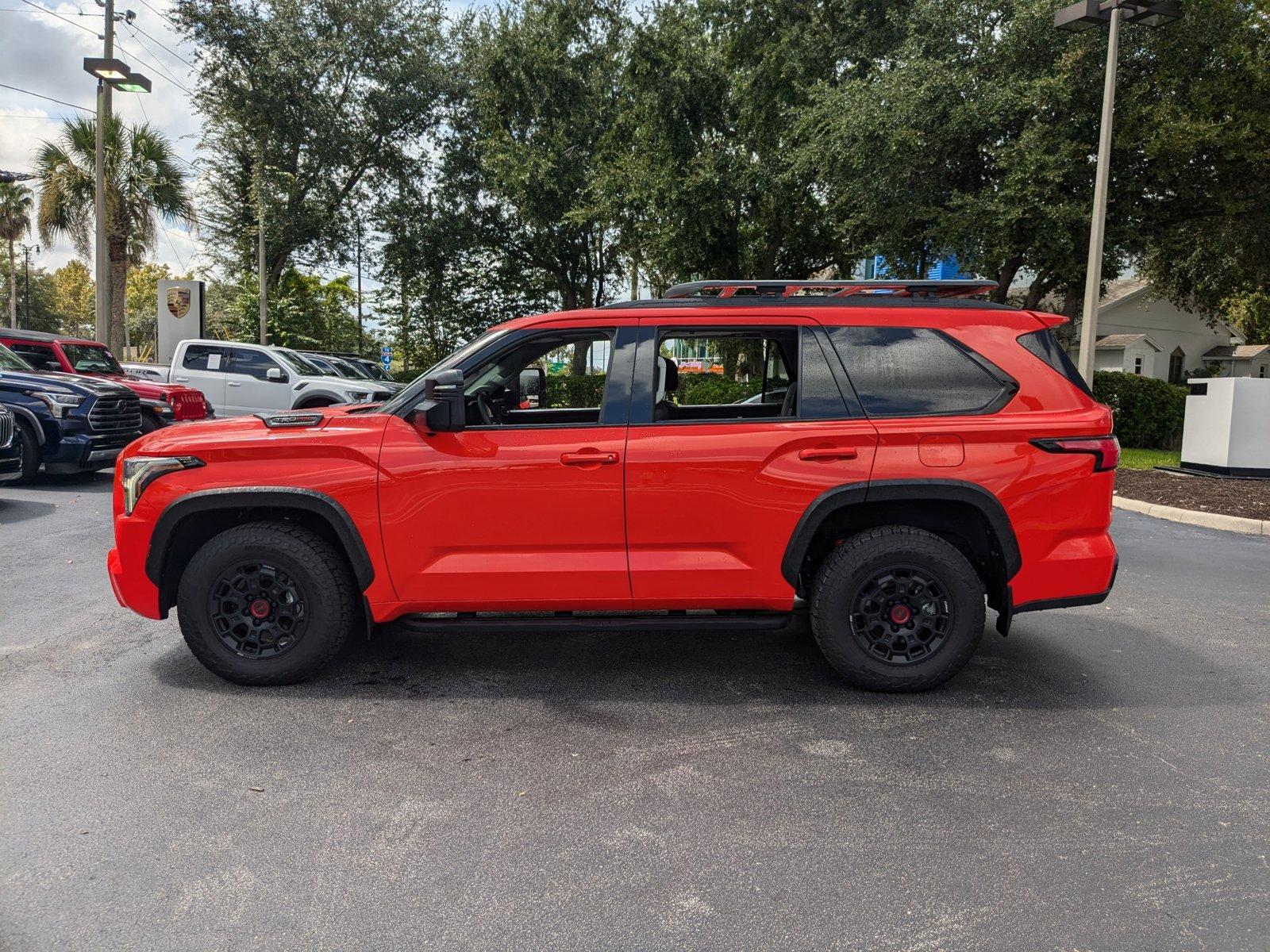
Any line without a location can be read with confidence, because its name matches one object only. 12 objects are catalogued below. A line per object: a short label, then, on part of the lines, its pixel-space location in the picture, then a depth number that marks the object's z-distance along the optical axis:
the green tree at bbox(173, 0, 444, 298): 28.16
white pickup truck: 16.33
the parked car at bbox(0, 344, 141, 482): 10.78
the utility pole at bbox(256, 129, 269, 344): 28.34
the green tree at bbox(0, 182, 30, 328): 54.12
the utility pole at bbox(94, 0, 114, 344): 19.62
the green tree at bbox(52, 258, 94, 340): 96.19
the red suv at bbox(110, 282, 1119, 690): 4.12
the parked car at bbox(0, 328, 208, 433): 12.92
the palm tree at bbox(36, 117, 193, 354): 29.83
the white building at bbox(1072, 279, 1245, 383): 41.47
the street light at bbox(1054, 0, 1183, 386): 12.69
